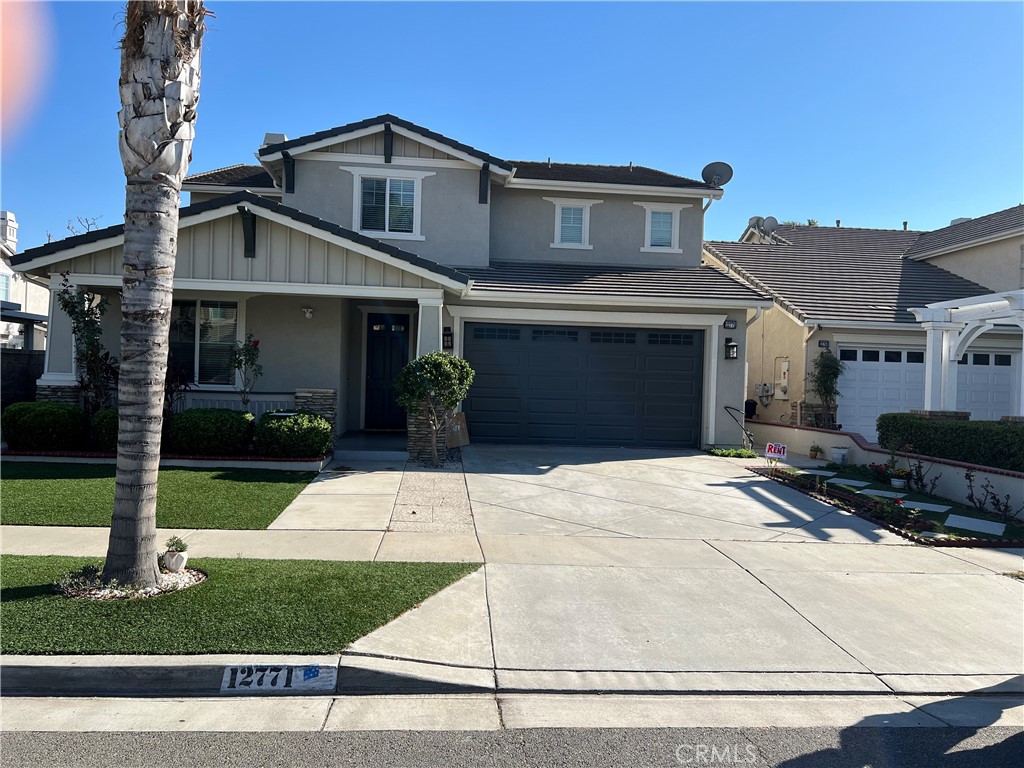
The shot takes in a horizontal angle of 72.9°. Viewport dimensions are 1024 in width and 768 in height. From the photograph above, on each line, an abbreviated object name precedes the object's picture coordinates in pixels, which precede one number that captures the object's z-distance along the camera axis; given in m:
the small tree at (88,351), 11.45
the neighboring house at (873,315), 16.69
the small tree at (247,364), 12.34
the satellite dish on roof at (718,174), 16.73
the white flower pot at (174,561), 5.82
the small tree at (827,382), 16.09
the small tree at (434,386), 11.55
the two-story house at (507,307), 13.70
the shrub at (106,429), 11.04
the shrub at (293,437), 11.08
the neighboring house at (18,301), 18.56
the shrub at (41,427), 10.96
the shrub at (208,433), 11.07
